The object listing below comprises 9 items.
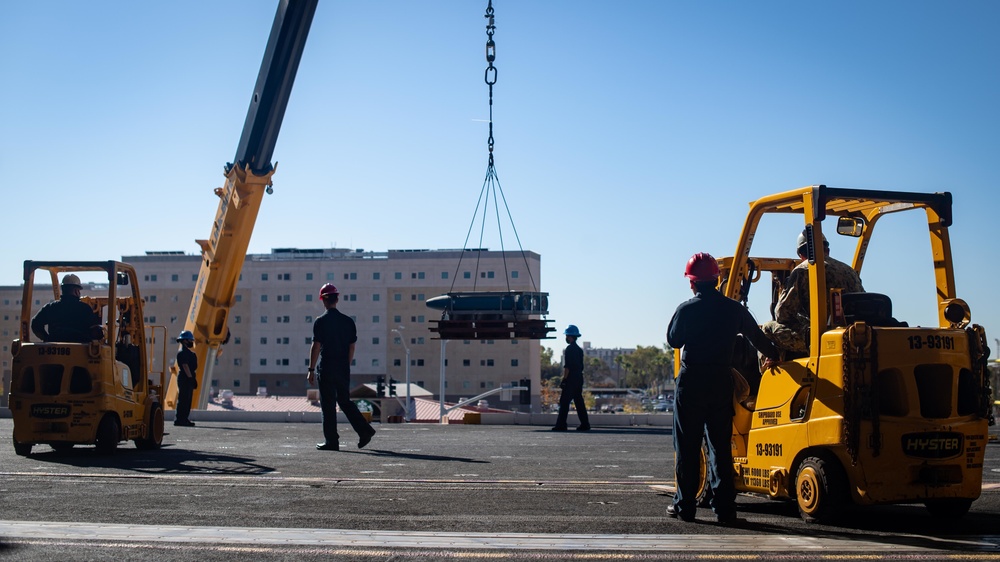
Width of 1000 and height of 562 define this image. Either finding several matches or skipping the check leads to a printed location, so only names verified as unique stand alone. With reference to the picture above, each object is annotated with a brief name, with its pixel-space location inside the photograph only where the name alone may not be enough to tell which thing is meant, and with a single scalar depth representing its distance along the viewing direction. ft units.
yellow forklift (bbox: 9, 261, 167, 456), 39.78
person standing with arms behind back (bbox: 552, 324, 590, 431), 62.90
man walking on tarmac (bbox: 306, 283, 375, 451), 43.27
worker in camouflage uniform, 24.57
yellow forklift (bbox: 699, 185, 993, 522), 21.80
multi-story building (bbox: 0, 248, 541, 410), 344.90
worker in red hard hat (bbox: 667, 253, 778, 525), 23.34
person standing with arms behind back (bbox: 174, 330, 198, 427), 67.62
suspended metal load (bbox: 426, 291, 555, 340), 63.05
